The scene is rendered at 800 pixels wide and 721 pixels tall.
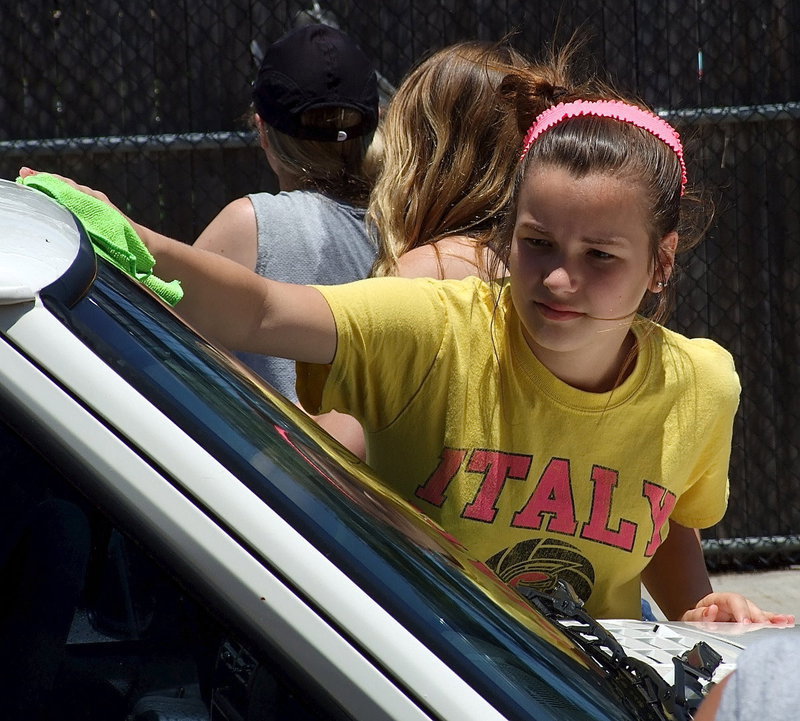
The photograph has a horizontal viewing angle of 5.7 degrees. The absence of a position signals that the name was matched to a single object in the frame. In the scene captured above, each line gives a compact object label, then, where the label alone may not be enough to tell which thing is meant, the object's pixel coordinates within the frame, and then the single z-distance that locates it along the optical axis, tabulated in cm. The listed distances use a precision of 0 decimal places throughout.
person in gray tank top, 820
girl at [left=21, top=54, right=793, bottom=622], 765
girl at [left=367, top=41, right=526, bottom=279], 796
